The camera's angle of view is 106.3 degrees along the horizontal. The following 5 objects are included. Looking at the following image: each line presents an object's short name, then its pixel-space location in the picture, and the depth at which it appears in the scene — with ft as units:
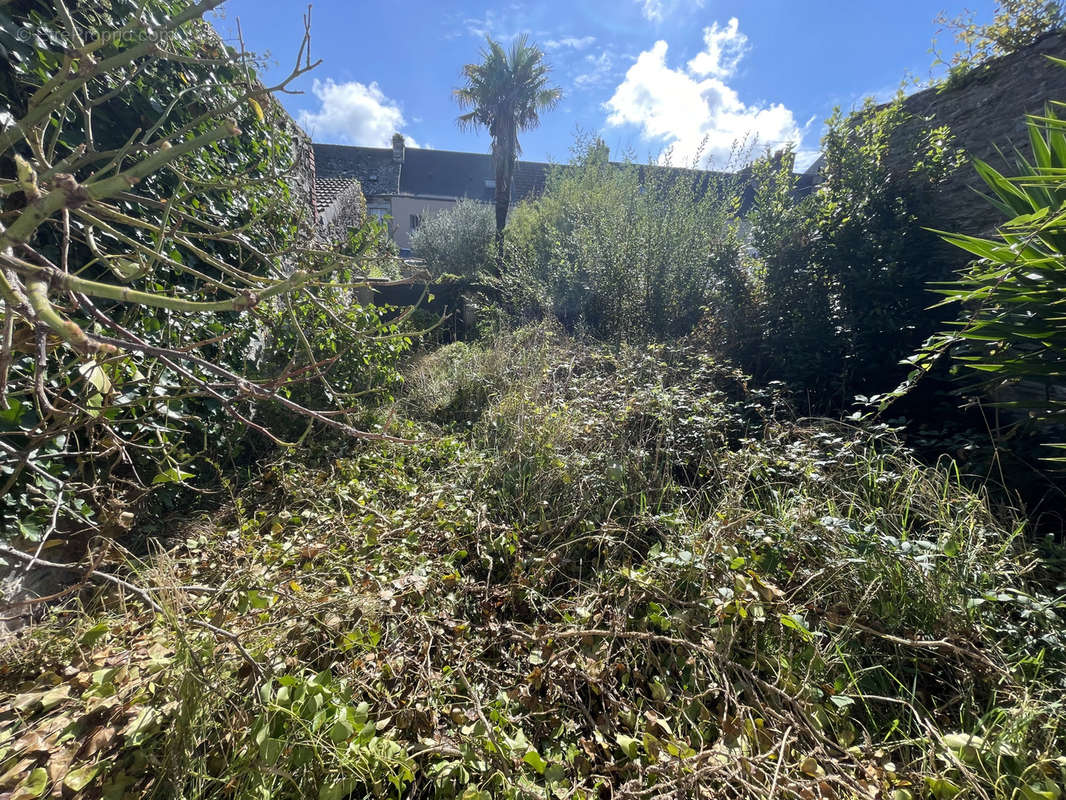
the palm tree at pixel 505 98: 42.47
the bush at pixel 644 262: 16.70
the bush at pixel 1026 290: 5.98
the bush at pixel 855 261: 11.39
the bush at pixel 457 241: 36.50
